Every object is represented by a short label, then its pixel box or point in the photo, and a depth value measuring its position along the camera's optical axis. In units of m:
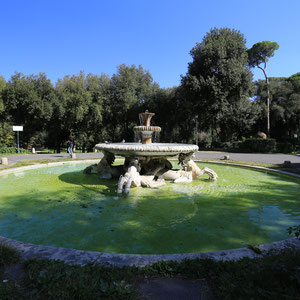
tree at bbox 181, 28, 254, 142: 23.16
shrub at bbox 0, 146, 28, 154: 19.55
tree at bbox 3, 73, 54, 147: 23.64
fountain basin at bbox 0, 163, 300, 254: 3.69
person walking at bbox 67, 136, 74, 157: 17.83
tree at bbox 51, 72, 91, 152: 25.39
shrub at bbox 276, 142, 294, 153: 23.86
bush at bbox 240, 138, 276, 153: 23.38
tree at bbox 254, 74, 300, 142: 29.89
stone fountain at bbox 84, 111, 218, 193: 7.05
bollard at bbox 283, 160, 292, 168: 11.12
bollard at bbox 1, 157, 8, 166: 11.68
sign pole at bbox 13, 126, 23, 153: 17.95
